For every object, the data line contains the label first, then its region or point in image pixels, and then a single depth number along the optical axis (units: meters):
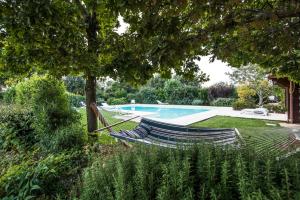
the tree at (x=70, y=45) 2.82
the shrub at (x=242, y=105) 17.16
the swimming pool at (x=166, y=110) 16.77
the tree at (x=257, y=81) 17.48
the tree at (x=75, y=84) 25.88
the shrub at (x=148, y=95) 25.61
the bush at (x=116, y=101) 25.42
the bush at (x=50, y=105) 6.18
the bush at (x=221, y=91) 22.61
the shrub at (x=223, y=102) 20.91
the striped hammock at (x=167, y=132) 5.90
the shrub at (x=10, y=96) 11.93
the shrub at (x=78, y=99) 21.06
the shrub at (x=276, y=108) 14.57
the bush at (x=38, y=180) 3.02
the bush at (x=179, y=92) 23.25
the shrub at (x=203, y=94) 22.70
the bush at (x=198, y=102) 22.14
